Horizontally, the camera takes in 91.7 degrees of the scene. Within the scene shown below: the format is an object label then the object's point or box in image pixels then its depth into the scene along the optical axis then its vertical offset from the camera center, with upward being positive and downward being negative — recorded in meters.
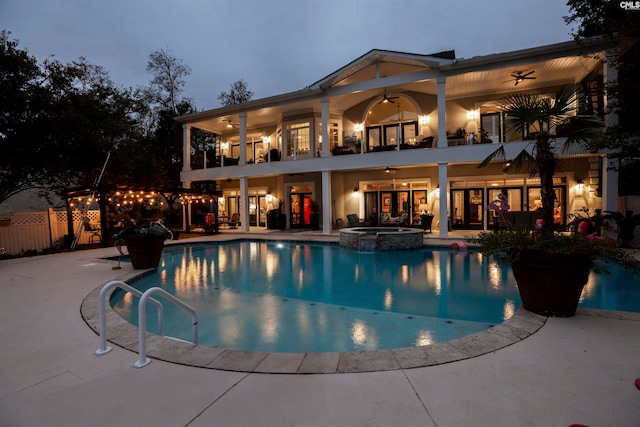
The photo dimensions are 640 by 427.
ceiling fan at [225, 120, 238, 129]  16.77 +4.73
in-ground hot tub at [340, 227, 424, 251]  10.27 -1.12
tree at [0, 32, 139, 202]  8.85 +2.84
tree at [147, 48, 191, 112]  23.44 +10.21
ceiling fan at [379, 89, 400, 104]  13.09 +4.87
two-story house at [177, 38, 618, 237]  11.00 +3.14
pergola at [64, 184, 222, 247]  11.44 +0.60
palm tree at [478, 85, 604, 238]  3.97 +1.05
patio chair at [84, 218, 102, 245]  12.31 -0.69
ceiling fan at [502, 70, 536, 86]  11.02 +4.64
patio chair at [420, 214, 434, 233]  13.29 -0.61
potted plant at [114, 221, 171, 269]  6.94 -0.69
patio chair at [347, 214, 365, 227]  14.64 -0.66
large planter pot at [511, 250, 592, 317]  3.31 -0.85
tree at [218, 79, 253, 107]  25.08 +9.36
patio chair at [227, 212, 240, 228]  18.69 -0.70
